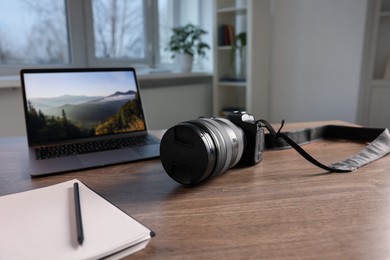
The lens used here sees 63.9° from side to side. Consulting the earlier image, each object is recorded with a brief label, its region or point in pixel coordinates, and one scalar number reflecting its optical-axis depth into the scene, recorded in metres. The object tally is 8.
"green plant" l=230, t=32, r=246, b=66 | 2.56
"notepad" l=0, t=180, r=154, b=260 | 0.37
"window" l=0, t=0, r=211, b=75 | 1.96
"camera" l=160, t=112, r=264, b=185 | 0.56
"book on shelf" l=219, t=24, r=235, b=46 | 2.62
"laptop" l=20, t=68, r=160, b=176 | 0.77
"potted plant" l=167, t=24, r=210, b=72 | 2.53
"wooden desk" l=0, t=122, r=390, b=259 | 0.39
